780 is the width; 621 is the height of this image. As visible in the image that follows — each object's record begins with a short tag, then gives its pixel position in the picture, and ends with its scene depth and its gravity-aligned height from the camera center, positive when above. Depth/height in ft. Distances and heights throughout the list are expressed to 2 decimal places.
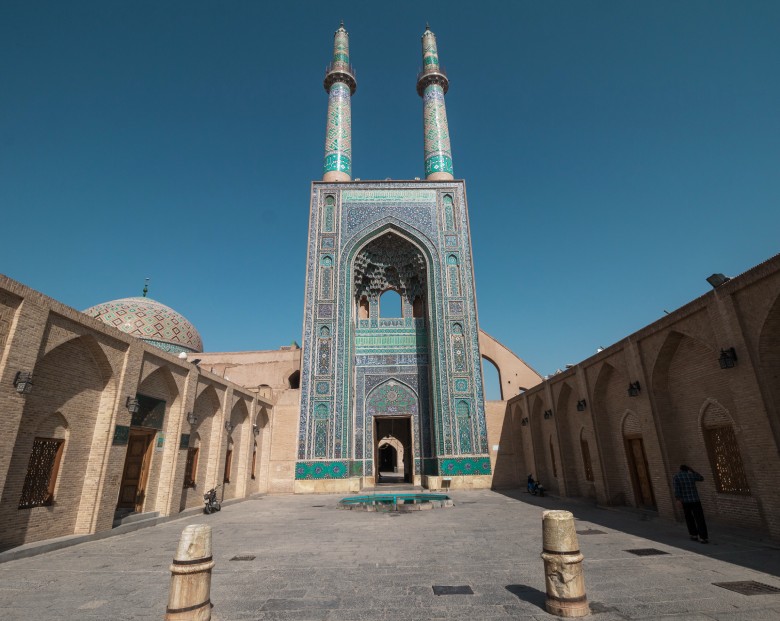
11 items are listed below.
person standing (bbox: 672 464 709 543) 20.02 -1.92
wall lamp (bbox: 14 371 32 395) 20.20 +3.78
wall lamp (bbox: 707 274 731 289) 21.47 +8.09
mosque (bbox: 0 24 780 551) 21.08 +4.88
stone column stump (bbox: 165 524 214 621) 10.37 -2.56
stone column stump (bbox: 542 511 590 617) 11.13 -2.70
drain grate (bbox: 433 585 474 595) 13.30 -3.75
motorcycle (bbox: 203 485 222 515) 35.29 -2.78
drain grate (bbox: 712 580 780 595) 12.60 -3.70
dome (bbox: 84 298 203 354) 66.08 +21.19
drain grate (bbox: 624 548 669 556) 17.78 -3.69
